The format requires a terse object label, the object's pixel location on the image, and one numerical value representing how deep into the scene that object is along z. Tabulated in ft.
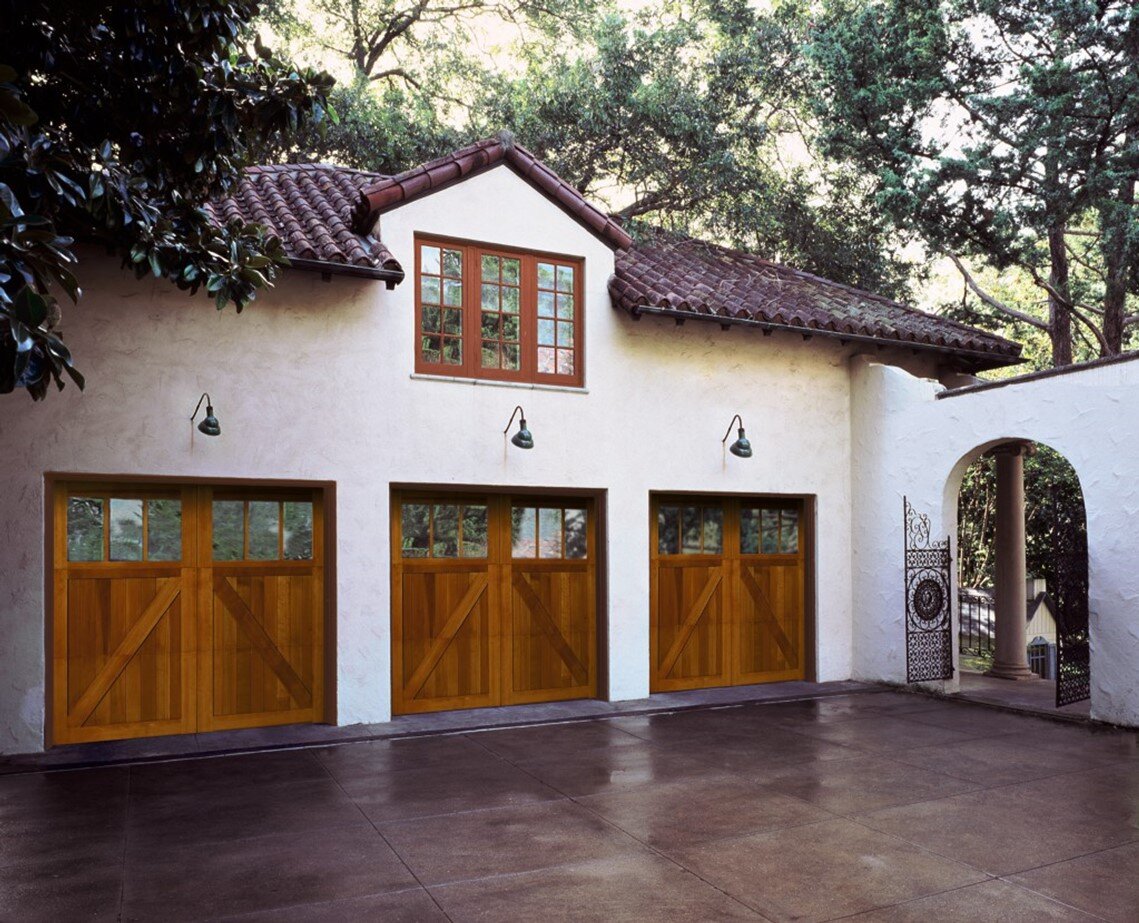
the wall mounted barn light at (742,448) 34.68
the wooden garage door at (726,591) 35.47
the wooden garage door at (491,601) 31.27
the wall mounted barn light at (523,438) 30.78
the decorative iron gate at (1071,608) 30.83
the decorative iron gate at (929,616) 35.35
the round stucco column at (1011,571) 40.14
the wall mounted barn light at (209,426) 26.84
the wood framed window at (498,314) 31.22
